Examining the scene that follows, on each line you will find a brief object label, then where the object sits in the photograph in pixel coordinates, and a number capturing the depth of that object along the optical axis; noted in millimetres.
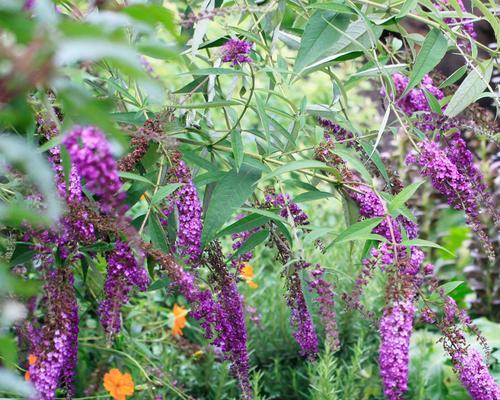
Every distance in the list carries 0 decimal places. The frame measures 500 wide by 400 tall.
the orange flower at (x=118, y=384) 2258
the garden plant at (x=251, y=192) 1270
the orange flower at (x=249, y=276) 2832
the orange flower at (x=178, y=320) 2590
